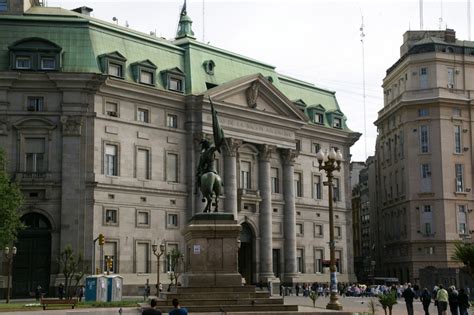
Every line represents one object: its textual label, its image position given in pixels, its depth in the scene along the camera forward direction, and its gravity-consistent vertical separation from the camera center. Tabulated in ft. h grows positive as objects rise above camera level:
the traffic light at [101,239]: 197.68 +6.06
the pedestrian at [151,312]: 64.49 -3.83
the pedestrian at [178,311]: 65.72 -3.87
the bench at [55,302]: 155.52 -7.27
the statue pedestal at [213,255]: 117.19 +1.21
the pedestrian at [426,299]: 133.59 -6.15
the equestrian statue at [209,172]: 124.06 +14.35
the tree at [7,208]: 179.22 +12.69
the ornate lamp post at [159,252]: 219.20 +3.45
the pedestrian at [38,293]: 206.88 -7.25
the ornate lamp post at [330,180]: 135.15 +14.10
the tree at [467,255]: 104.22 +0.82
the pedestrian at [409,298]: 127.08 -5.72
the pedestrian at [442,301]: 124.98 -6.08
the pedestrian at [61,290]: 205.16 -6.51
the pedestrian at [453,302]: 122.73 -6.15
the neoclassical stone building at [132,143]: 220.84 +36.05
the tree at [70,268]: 206.80 -0.94
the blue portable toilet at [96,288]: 182.50 -5.36
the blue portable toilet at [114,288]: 182.62 -5.39
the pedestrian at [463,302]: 119.65 -6.03
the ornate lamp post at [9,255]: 188.70 +2.57
